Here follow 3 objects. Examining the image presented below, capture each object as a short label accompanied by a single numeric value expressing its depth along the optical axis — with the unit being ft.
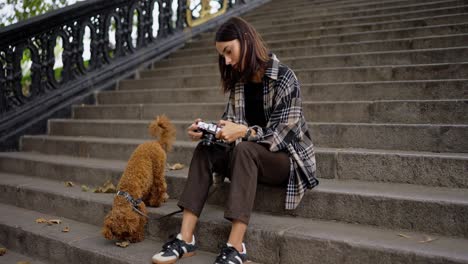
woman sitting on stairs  8.93
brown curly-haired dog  9.62
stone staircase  8.64
